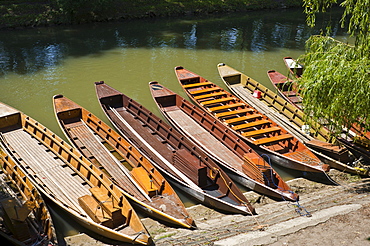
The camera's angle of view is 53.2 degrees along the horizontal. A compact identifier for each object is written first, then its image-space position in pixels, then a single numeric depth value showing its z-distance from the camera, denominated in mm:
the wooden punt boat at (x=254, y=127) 14383
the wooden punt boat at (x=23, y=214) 10055
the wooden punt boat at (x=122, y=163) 11609
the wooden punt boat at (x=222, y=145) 12969
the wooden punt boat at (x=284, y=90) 19156
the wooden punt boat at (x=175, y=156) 12375
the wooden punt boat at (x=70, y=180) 10817
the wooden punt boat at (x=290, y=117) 14328
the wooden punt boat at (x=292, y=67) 22438
